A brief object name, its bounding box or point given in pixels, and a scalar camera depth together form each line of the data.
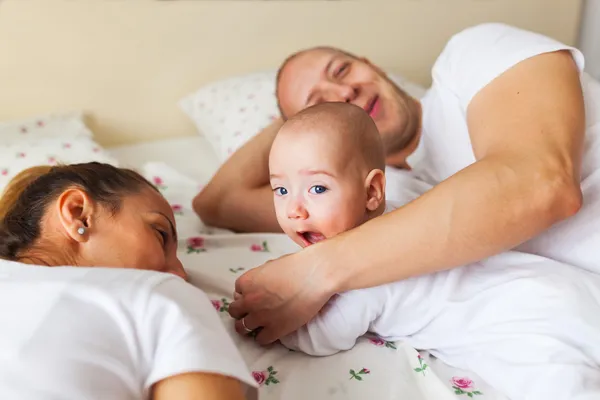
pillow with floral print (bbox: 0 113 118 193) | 1.64
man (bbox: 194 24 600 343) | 0.94
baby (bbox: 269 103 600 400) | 0.95
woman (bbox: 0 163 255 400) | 0.73
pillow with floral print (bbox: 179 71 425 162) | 1.92
